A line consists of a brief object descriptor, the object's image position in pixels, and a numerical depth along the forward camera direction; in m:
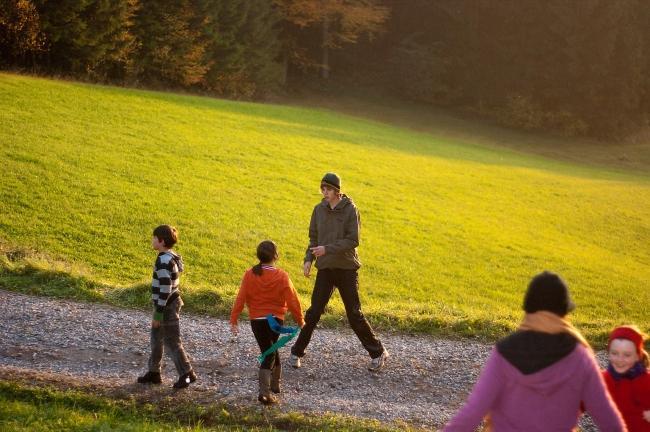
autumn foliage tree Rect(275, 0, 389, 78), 51.03
